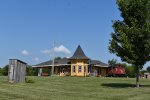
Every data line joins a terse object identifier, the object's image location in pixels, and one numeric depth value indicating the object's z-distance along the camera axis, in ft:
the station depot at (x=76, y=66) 118.49
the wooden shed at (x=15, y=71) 48.64
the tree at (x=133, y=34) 51.85
